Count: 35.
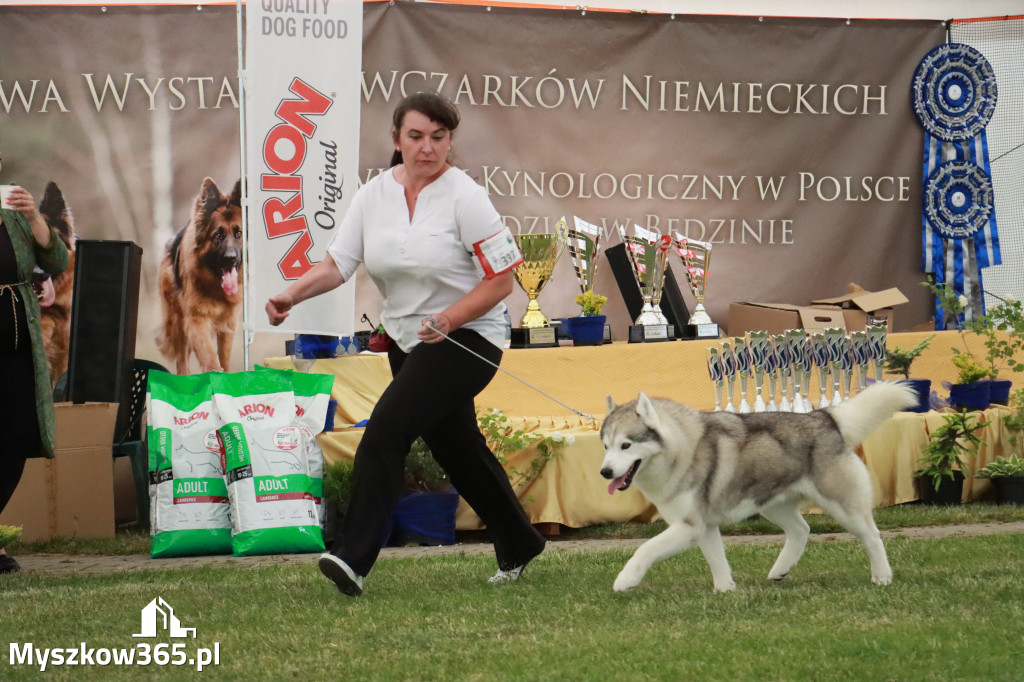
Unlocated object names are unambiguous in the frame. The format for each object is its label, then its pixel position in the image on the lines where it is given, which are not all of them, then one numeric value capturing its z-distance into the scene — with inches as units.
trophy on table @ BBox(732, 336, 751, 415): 487.2
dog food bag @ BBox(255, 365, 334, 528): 445.1
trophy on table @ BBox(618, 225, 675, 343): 526.0
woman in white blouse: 299.1
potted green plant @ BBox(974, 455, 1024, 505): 493.4
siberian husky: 302.2
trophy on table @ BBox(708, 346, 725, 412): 488.7
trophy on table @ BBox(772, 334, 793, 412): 487.2
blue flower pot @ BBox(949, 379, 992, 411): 512.7
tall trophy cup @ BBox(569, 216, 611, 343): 534.0
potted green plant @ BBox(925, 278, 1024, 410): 514.3
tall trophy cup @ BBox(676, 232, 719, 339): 548.1
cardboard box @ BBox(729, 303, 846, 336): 543.4
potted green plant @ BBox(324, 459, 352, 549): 445.7
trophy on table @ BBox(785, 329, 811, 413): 486.0
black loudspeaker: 490.6
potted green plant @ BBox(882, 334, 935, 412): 516.1
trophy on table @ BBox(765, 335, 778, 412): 488.1
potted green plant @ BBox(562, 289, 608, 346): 519.2
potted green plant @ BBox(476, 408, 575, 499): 454.0
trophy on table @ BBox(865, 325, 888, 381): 502.0
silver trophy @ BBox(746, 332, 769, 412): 487.5
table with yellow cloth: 460.8
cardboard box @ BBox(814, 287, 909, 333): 575.5
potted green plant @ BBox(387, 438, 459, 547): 450.3
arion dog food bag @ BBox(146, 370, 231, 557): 435.2
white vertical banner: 458.0
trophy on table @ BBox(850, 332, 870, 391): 501.0
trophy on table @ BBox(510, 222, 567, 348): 510.3
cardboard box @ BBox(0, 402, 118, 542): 472.1
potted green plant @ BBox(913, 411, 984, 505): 490.6
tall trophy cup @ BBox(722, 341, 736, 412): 485.7
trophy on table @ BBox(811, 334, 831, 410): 489.7
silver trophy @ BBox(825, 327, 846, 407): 489.1
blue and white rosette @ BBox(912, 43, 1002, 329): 619.2
